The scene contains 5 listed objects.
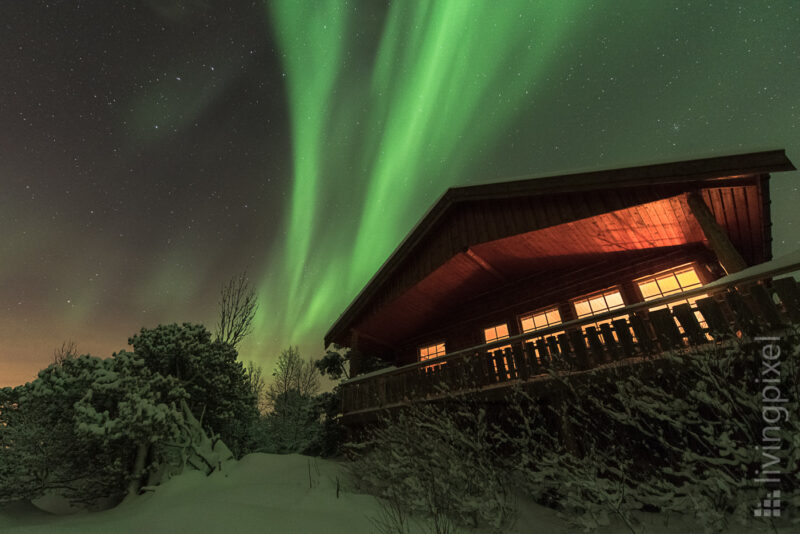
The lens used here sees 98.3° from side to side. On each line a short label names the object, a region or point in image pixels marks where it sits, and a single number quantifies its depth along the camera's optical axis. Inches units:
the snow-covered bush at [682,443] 129.0
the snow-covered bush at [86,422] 303.4
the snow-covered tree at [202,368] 368.5
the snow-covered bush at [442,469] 191.9
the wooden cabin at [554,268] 243.6
